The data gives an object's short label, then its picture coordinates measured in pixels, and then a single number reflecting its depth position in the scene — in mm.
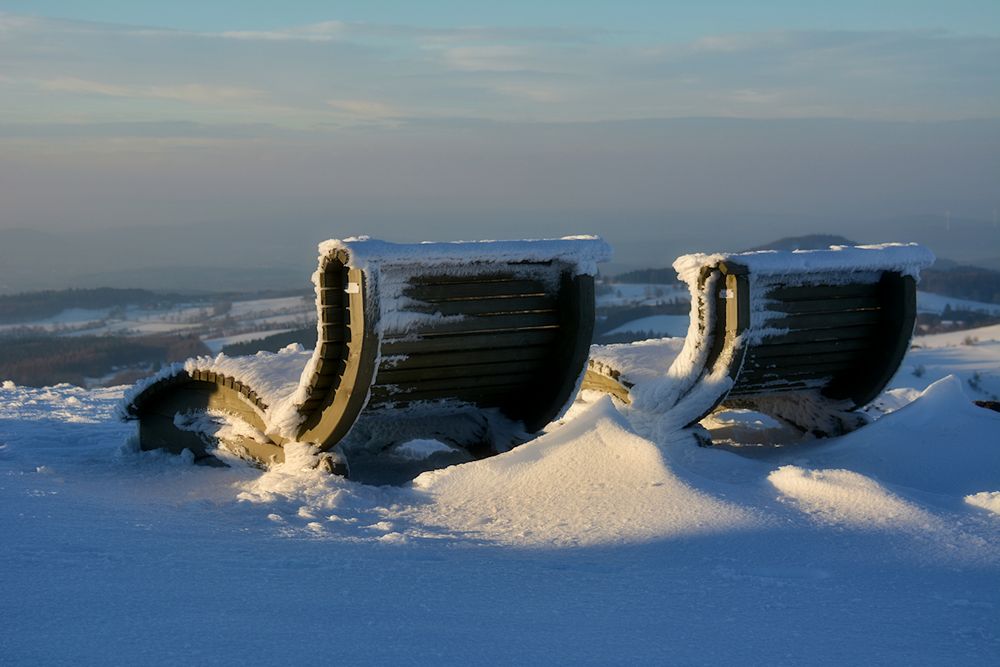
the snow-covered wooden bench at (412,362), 6184
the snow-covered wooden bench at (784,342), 7469
